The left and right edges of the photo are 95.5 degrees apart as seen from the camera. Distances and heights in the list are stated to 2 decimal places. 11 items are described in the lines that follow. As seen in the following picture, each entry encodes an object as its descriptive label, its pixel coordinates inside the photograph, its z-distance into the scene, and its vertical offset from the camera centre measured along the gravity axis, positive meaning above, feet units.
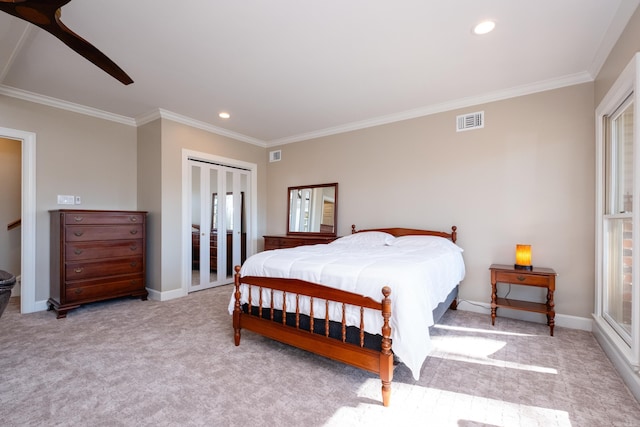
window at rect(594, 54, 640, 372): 6.21 -0.23
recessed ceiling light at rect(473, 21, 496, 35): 7.22 +4.72
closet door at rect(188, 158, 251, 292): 15.08 -0.53
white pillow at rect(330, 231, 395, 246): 12.01 -1.11
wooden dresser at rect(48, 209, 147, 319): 11.05 -1.81
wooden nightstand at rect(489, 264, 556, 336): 9.18 -2.25
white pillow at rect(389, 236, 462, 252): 10.70 -1.12
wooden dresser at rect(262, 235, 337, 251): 14.84 -1.47
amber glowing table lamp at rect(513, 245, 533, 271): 9.78 -1.51
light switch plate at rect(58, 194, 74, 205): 12.34 +0.53
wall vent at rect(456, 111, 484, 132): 11.55 +3.73
